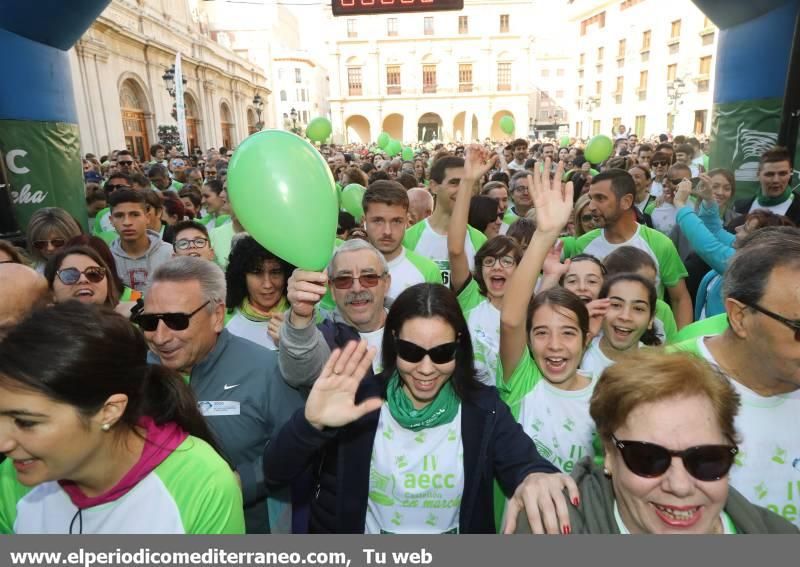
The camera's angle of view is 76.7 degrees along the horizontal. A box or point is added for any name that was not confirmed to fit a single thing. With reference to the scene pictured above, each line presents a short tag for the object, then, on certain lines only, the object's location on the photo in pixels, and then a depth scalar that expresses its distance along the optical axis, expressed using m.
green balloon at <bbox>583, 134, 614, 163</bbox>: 8.06
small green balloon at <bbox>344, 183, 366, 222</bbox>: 5.95
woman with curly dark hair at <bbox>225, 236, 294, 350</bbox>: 2.75
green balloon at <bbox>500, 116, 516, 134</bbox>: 14.26
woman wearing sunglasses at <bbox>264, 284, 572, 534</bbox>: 1.75
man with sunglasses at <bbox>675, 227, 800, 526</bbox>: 1.62
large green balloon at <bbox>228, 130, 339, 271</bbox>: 2.02
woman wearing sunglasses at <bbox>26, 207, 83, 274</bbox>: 3.60
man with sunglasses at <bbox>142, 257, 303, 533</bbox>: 1.98
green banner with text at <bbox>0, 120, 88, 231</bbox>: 5.71
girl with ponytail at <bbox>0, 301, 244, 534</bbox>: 1.26
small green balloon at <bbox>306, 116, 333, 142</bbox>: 10.41
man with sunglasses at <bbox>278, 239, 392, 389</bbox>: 2.44
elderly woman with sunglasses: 1.29
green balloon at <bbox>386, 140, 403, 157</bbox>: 15.05
